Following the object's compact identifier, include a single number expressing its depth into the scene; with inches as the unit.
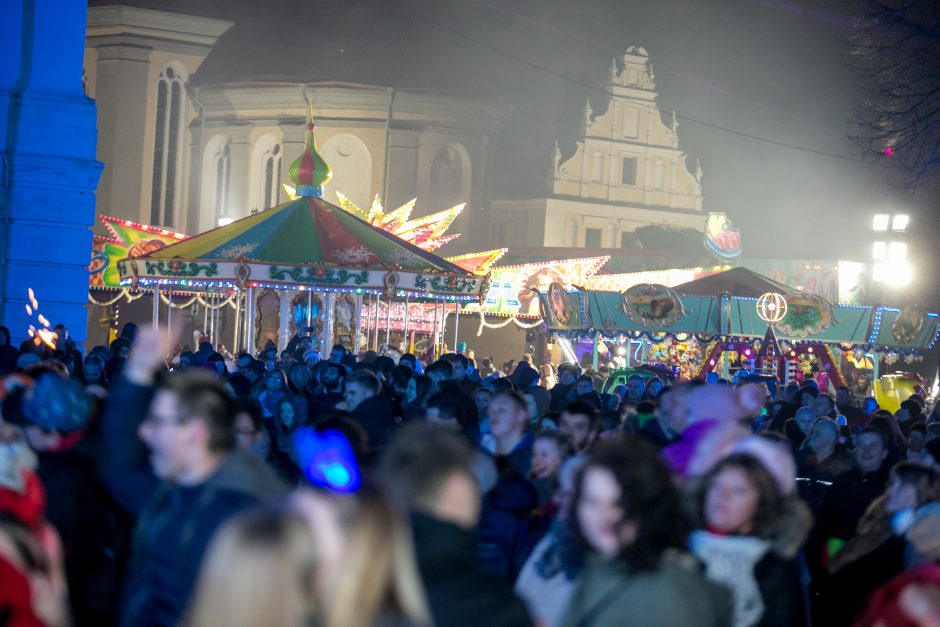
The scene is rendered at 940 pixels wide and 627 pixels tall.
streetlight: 1635.1
